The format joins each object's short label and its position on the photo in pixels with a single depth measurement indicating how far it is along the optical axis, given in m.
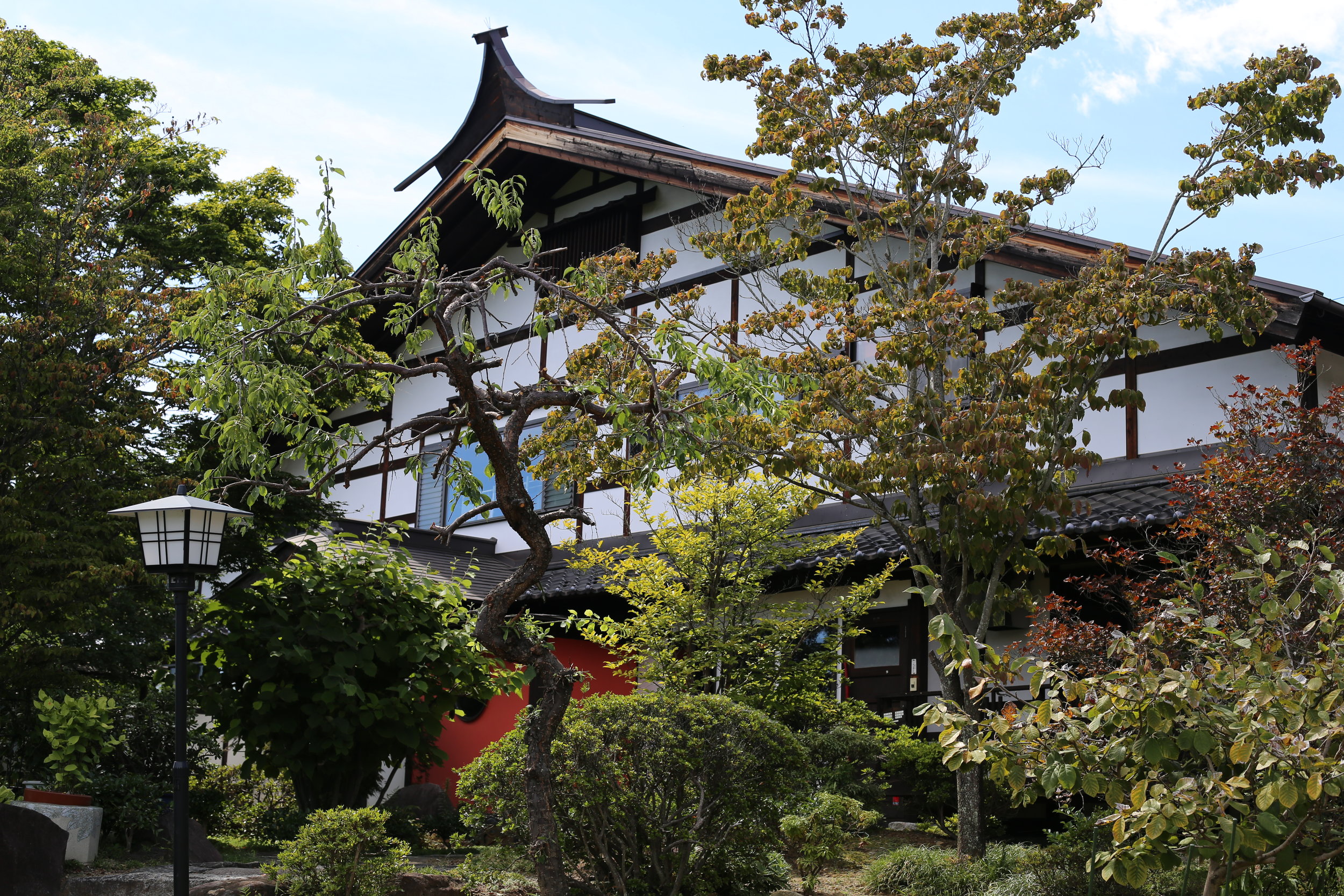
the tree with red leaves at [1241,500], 7.52
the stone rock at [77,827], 8.95
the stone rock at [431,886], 7.48
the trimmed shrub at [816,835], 8.48
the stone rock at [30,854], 7.67
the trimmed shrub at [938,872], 8.13
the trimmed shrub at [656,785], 7.36
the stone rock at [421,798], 12.22
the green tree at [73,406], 9.96
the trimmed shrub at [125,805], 9.80
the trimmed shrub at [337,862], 7.15
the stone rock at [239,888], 7.34
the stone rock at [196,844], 9.76
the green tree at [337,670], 9.21
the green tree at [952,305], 8.54
